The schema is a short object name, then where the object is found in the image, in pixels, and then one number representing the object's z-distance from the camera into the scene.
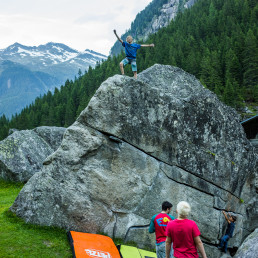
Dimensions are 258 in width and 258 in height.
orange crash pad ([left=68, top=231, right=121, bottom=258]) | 9.02
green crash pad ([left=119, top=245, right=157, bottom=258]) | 9.88
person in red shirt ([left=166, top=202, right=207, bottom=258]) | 5.82
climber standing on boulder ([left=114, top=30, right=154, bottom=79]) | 12.41
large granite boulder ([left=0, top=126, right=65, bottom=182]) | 21.00
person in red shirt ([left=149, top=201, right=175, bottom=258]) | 7.34
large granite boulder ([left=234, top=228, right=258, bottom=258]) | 10.28
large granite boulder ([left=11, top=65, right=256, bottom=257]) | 10.88
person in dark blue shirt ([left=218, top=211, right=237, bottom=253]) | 12.77
